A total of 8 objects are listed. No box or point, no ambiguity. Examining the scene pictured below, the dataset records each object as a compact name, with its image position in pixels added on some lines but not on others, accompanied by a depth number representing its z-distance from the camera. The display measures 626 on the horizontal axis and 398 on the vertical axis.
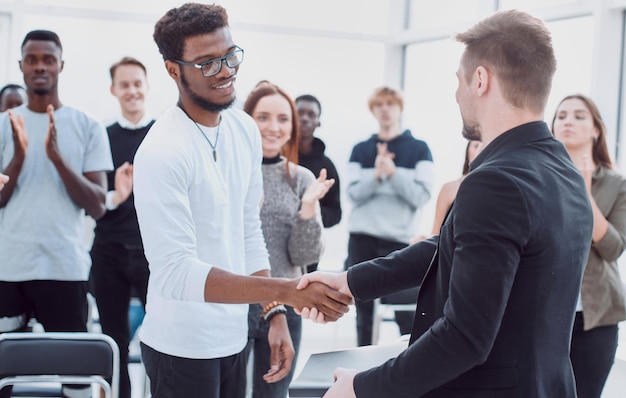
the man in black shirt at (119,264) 3.72
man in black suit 1.36
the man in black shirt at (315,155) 4.13
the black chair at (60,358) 2.56
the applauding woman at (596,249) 2.95
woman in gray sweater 2.92
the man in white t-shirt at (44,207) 3.11
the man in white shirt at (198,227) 1.92
